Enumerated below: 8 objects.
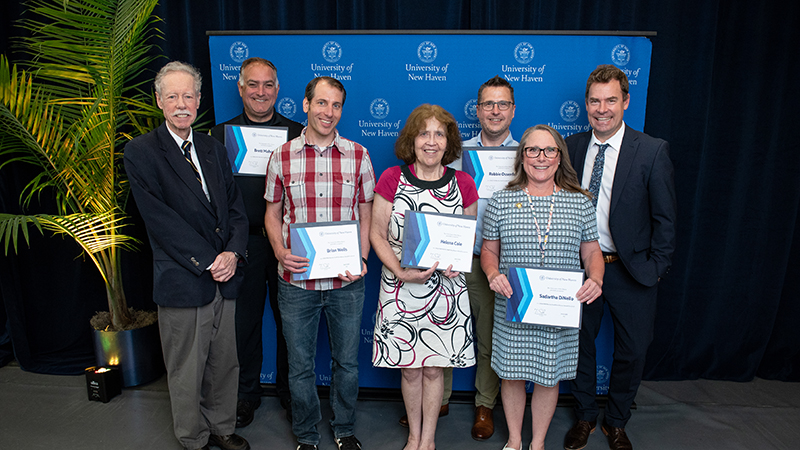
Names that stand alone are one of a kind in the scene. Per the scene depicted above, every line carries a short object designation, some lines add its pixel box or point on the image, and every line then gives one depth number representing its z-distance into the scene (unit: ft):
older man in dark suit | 6.28
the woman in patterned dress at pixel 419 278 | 6.56
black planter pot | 9.63
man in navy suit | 7.34
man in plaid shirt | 6.69
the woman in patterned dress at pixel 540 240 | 6.49
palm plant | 8.22
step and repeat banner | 8.89
